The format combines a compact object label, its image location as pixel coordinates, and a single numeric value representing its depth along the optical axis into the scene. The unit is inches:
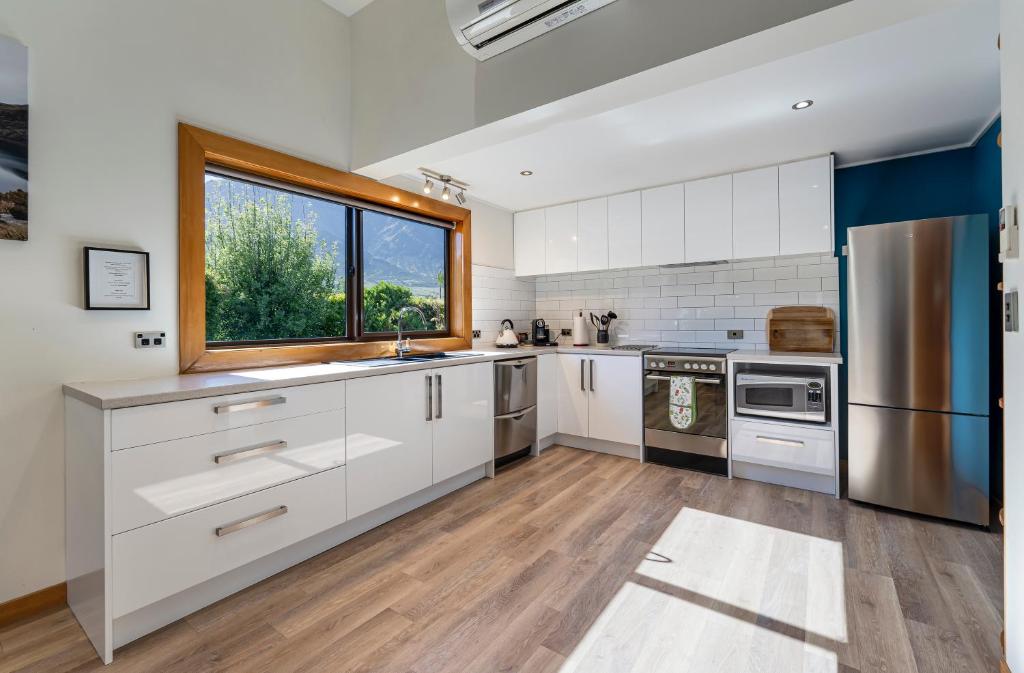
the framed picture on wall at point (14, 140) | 66.4
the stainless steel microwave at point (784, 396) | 116.2
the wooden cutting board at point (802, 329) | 133.3
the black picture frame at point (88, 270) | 73.6
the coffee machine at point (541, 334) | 179.2
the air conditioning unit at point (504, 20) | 70.0
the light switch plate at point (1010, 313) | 50.5
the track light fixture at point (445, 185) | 130.3
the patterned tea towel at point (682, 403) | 132.7
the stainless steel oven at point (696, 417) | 129.2
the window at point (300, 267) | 97.7
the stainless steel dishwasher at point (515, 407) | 131.6
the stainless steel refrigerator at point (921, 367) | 96.3
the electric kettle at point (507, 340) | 163.8
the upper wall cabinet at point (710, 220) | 136.5
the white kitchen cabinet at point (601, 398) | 143.4
